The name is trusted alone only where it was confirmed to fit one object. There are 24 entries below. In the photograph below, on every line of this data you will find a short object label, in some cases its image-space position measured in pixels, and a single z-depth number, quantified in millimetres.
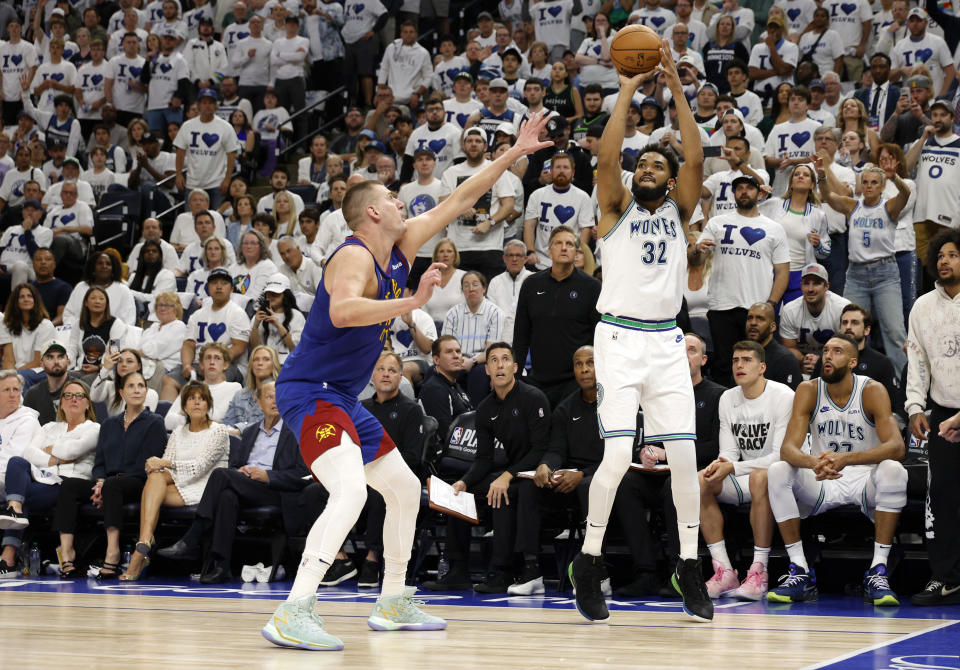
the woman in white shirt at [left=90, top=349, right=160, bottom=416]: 10711
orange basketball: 6051
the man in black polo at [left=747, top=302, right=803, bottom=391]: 9469
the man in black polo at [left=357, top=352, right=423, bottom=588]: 9016
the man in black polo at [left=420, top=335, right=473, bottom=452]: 10031
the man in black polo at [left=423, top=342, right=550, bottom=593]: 8742
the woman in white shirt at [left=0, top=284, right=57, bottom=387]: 12820
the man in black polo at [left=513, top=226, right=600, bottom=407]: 9766
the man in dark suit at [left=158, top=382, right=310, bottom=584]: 9453
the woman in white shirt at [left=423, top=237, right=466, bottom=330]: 11789
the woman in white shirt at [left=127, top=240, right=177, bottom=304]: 13766
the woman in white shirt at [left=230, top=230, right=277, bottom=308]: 12766
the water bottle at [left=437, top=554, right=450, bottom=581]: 8953
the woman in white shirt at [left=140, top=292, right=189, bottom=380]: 12148
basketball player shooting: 6016
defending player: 5246
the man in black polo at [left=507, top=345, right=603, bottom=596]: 8445
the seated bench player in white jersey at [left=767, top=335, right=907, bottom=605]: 7613
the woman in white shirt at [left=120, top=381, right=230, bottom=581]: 9750
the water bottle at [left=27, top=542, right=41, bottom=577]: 10320
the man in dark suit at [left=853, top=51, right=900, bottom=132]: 13648
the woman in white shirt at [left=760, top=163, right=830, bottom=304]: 11055
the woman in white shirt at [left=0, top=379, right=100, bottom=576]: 10031
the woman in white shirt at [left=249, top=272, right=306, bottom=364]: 11602
